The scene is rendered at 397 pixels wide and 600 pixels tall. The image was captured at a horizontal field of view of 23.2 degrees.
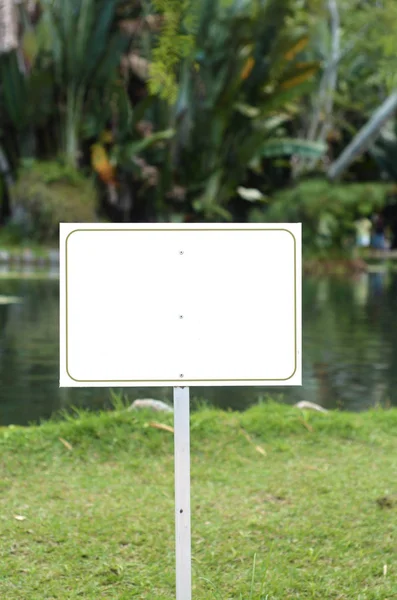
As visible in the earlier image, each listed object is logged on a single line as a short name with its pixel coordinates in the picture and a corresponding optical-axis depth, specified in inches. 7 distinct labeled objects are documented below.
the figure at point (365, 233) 1823.6
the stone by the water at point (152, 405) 223.8
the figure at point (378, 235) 1542.8
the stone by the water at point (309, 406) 235.5
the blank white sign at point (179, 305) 101.2
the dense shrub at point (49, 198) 953.5
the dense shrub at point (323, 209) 972.6
